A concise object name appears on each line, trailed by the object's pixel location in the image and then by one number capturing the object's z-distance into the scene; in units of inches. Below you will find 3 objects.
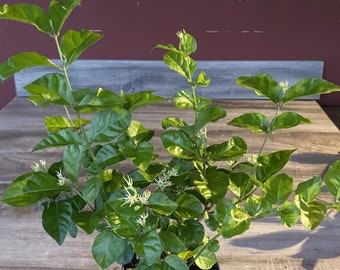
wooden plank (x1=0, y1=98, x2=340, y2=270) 36.0
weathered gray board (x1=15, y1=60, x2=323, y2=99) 76.7
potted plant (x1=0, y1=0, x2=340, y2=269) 18.6
